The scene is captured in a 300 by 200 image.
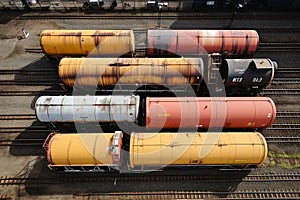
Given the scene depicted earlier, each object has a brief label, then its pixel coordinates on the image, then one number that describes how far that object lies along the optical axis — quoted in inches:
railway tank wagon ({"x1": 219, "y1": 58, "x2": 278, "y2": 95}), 836.6
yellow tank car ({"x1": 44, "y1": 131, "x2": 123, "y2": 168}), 711.7
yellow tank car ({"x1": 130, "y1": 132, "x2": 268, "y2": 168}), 706.2
